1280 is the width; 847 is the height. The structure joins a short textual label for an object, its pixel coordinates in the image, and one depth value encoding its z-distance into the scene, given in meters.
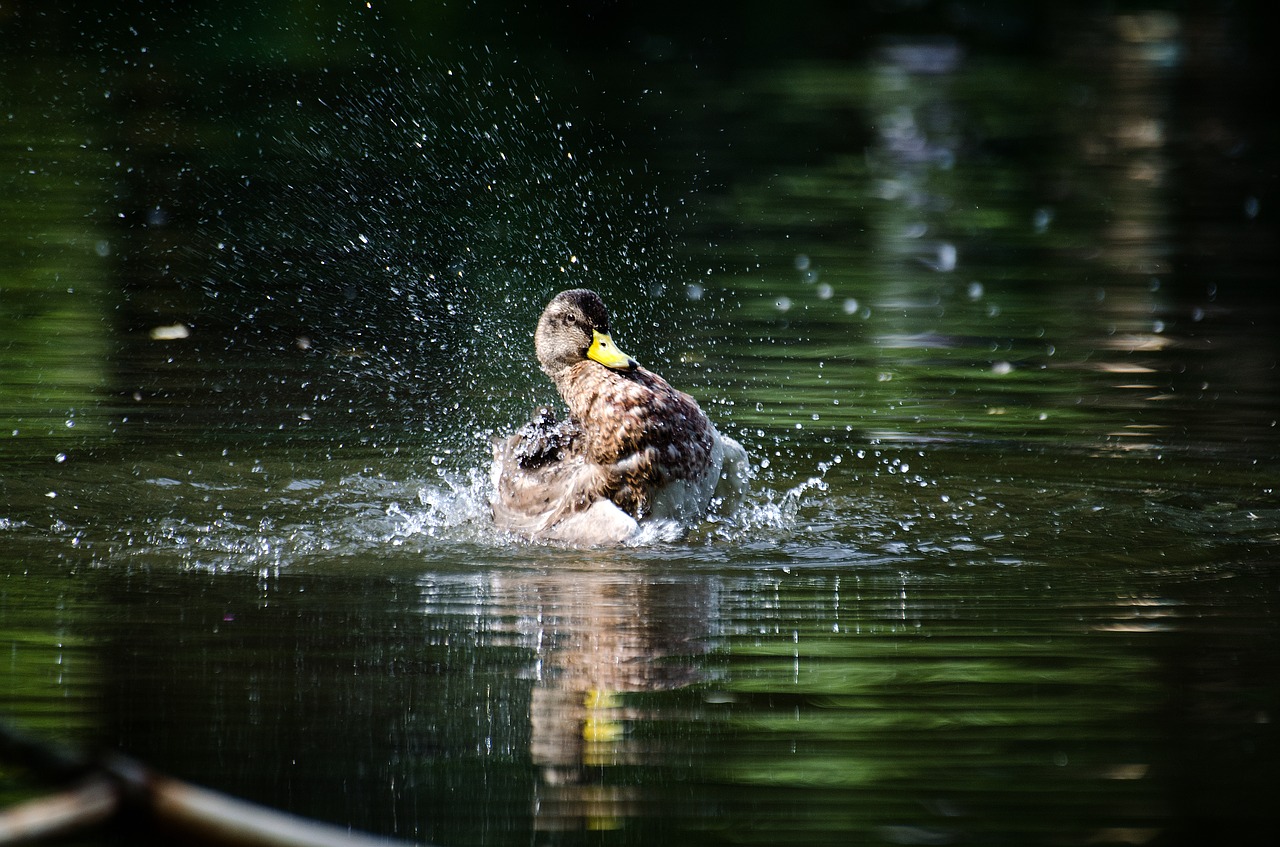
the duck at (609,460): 17.16
